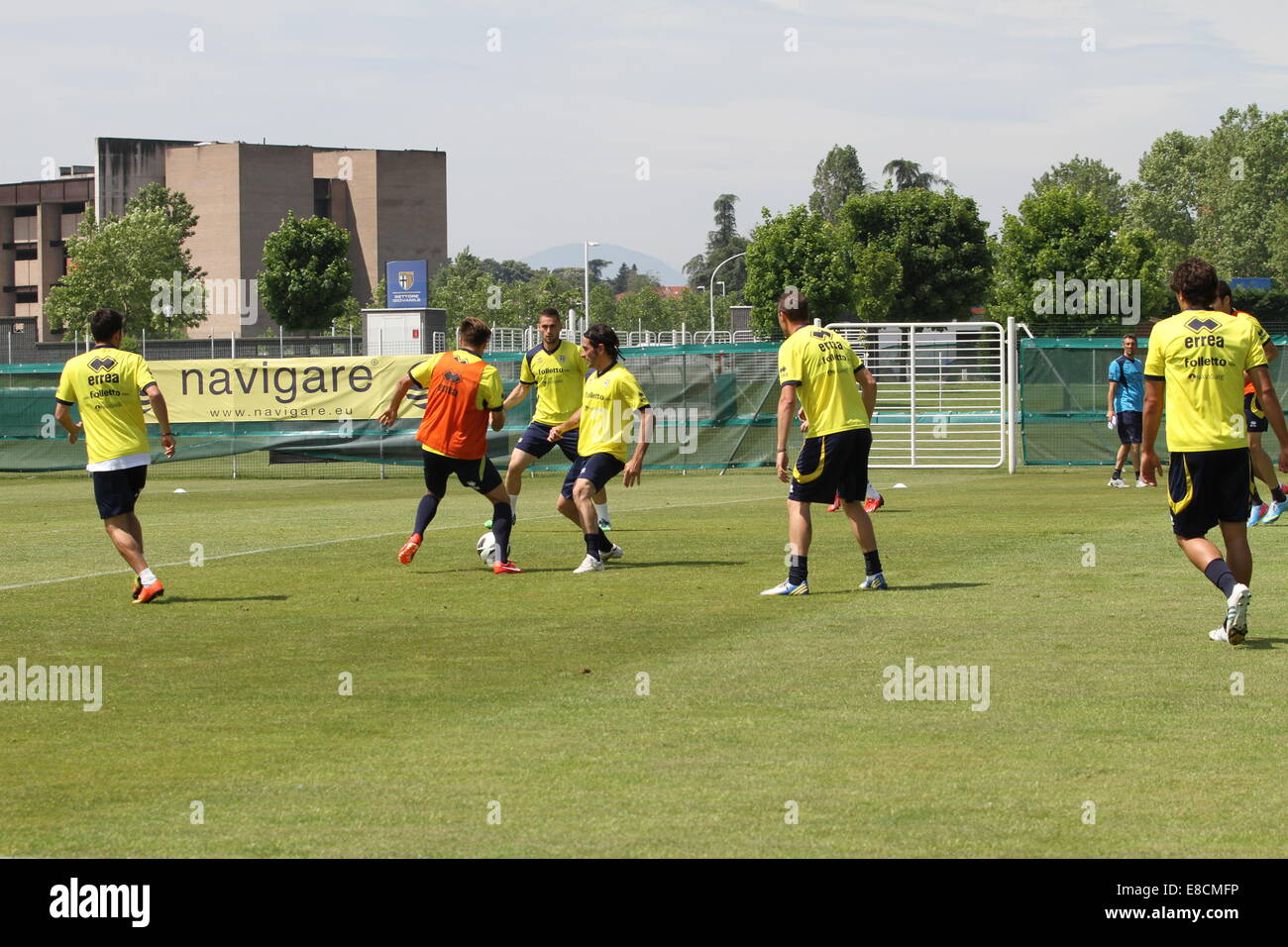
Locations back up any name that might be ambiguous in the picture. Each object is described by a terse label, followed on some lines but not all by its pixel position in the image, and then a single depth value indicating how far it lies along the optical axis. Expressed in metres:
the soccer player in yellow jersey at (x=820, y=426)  11.66
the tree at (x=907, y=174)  136.75
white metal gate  29.77
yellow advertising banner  29.66
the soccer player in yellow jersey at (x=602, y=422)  13.69
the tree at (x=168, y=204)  87.75
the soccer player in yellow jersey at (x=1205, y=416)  9.34
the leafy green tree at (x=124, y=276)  75.62
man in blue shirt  23.75
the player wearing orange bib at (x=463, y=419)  13.66
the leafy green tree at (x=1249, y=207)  127.62
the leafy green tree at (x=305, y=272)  77.62
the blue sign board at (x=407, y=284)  85.00
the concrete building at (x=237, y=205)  104.88
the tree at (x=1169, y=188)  135.25
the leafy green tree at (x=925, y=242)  86.00
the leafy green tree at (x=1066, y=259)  74.62
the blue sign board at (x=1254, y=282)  113.34
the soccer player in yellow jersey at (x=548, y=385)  15.70
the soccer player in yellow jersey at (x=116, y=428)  11.79
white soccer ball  13.68
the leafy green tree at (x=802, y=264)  80.25
